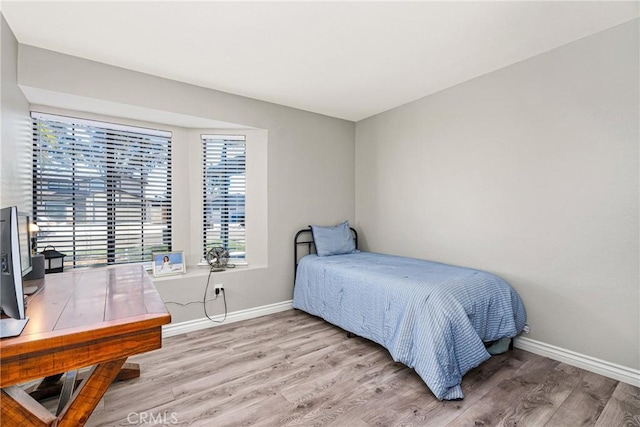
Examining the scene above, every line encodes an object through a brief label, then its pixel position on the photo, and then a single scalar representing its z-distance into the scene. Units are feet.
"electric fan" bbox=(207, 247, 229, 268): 11.02
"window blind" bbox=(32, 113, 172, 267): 8.80
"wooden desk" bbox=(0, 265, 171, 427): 3.36
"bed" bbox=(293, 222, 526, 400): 6.54
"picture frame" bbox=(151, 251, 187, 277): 9.96
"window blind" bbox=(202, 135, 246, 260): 11.59
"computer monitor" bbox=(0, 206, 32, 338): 3.69
